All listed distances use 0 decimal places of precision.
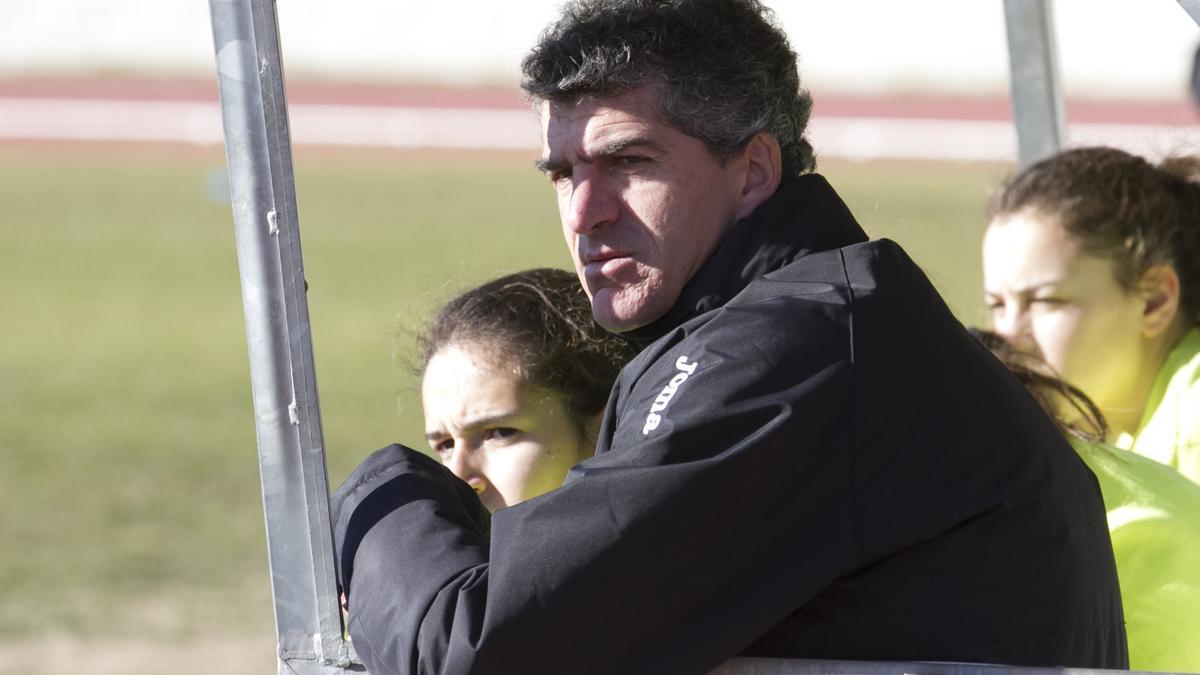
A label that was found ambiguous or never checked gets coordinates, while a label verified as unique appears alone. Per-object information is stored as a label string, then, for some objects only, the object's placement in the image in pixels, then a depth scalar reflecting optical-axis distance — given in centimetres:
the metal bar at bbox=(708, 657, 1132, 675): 897
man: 898
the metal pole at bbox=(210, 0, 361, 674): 907
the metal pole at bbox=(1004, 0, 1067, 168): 1025
